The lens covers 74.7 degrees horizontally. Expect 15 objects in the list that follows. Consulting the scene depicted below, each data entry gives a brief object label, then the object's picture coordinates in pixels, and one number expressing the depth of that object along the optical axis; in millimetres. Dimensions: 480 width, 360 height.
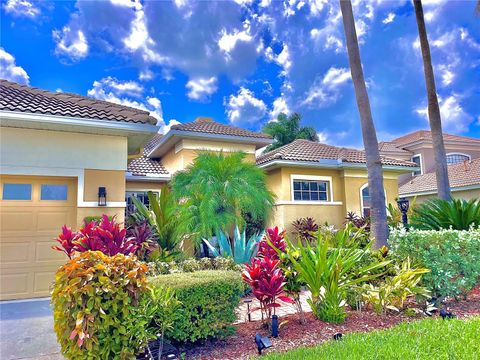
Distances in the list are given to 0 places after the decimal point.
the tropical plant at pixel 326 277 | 5578
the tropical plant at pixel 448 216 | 8508
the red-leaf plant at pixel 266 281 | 5141
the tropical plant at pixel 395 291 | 5980
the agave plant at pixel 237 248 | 10500
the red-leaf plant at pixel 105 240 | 5879
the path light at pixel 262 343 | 4418
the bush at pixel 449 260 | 6457
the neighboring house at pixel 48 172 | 8406
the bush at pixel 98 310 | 3729
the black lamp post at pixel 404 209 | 11227
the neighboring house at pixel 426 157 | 23406
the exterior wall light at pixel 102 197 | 9148
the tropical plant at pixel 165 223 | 10516
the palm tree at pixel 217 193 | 10977
